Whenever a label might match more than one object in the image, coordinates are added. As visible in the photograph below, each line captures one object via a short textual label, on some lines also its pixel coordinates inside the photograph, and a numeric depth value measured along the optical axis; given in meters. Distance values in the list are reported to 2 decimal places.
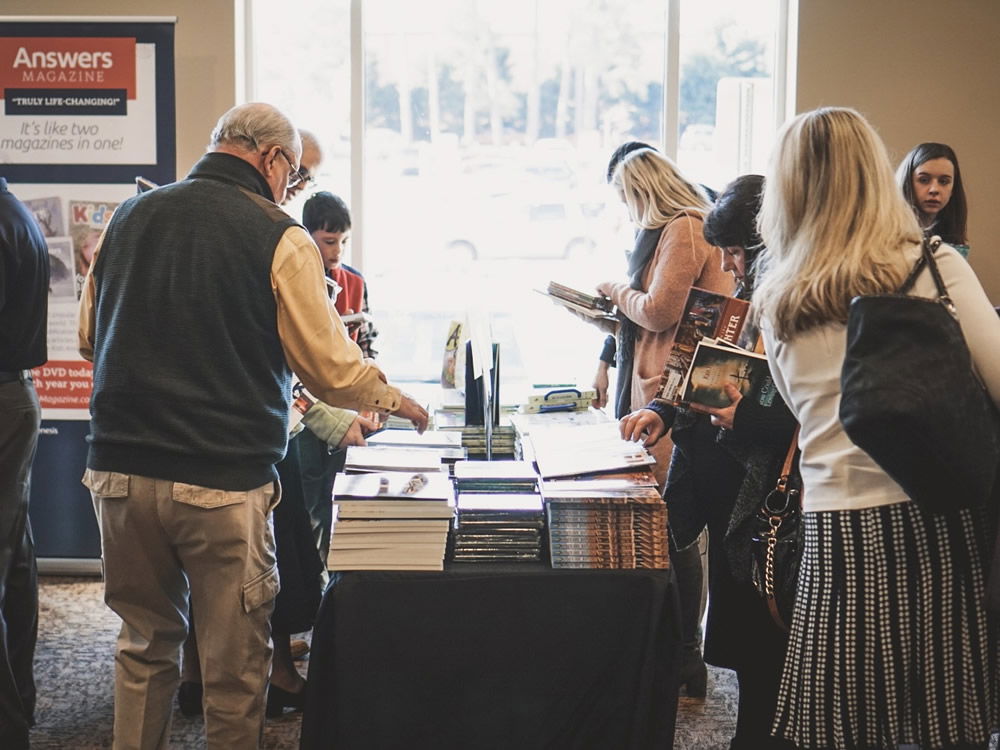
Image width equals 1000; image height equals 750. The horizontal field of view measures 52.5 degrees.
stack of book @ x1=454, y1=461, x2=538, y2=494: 2.13
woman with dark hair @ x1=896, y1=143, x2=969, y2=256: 3.57
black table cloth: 1.94
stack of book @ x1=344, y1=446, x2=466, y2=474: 2.26
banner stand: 3.62
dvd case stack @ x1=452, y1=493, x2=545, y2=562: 1.97
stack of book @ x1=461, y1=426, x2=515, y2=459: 2.65
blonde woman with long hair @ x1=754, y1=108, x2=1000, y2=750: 1.53
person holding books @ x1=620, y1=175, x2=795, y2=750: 1.91
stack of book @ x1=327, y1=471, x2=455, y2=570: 1.92
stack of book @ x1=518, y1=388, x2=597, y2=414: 2.91
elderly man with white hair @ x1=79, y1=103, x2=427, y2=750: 1.93
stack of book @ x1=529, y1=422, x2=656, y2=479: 2.18
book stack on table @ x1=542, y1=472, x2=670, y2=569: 1.96
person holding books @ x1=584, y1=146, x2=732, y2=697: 2.90
